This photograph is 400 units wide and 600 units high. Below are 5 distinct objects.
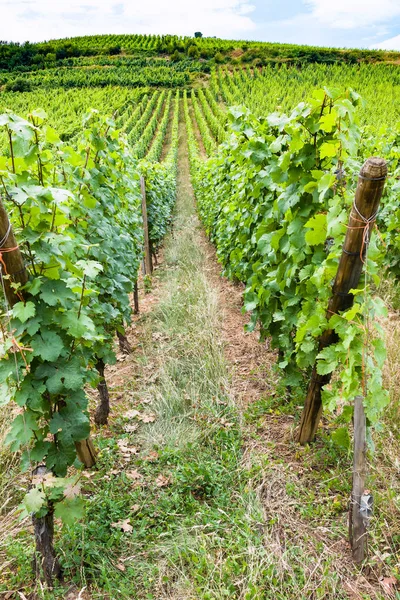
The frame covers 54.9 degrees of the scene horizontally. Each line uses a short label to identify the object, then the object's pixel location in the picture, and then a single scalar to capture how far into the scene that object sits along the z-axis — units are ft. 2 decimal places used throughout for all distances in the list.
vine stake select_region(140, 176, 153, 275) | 25.66
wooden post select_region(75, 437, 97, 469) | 9.66
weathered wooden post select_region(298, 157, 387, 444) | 6.04
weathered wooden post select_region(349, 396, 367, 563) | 6.93
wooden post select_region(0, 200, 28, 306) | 5.70
